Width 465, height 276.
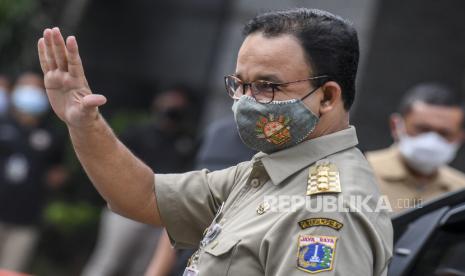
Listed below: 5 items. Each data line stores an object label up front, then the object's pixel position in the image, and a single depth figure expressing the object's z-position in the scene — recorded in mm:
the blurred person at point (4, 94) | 17250
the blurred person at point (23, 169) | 15891
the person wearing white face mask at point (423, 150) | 9453
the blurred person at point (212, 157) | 8469
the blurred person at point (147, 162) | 13695
